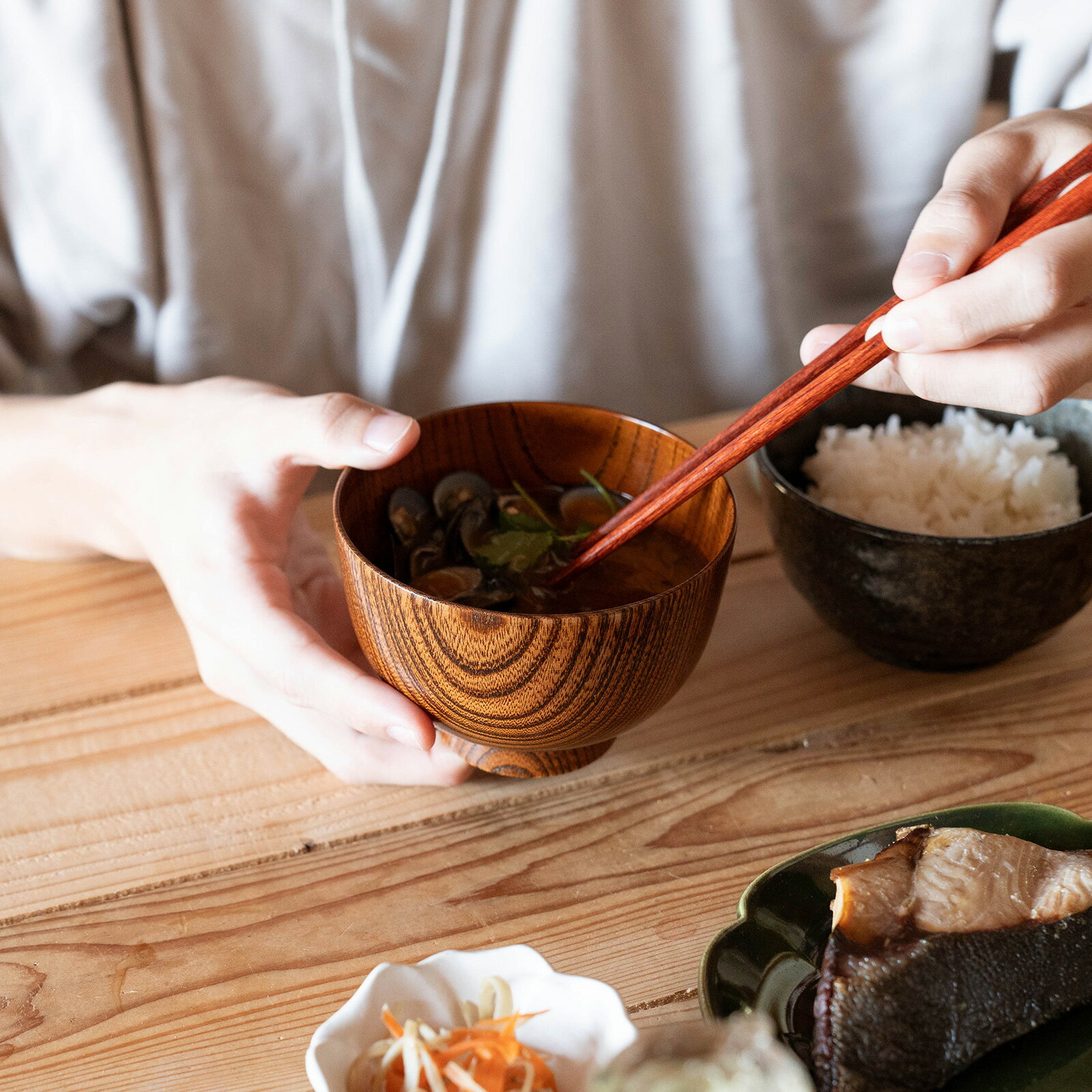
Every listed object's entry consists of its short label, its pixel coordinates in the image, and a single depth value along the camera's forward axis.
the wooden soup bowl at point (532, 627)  0.60
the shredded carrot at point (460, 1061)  0.50
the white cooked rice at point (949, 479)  0.86
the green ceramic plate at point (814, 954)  0.53
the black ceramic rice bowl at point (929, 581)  0.75
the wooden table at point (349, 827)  0.63
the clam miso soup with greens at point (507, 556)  0.73
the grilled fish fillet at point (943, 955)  0.51
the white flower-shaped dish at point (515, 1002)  0.51
